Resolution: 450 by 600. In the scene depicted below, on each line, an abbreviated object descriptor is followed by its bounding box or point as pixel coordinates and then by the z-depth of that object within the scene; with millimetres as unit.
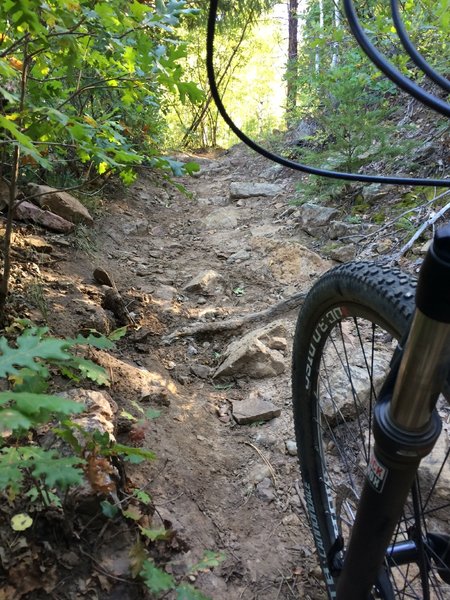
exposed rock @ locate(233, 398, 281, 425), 2500
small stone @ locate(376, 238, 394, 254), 3633
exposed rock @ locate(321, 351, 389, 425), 2260
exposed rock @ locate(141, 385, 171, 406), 2387
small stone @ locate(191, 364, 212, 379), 2869
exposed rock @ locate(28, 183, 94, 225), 3740
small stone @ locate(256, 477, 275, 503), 2055
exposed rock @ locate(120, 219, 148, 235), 5035
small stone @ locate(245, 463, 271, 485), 2143
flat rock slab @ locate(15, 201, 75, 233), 3615
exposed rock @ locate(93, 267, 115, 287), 3414
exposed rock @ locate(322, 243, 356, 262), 3970
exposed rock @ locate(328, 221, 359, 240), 4342
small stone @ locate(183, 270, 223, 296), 3908
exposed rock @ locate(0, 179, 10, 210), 3359
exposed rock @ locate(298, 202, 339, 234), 4832
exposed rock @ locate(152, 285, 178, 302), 3746
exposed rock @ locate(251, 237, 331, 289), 3992
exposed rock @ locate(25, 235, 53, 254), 3360
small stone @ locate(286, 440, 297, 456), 2275
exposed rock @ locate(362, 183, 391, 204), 4625
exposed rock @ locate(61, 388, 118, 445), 1737
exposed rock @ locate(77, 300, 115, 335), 2772
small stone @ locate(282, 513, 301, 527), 1947
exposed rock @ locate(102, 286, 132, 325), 3135
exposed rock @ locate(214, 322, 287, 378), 2811
